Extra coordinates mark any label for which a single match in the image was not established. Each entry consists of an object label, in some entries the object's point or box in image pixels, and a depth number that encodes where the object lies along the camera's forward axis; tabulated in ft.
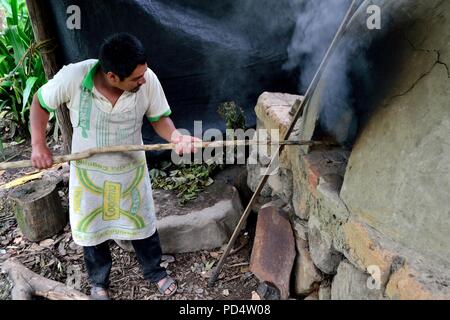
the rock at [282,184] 9.17
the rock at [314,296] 8.30
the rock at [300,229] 8.50
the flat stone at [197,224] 10.32
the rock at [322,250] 7.48
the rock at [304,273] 8.17
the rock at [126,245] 10.31
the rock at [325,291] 7.89
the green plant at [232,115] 12.03
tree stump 10.51
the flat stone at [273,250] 8.78
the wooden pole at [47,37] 10.16
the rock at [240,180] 11.66
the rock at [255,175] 10.33
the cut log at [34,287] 8.48
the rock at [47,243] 10.85
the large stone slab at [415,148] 5.49
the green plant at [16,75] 14.19
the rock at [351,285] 6.34
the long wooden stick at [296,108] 6.74
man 7.11
